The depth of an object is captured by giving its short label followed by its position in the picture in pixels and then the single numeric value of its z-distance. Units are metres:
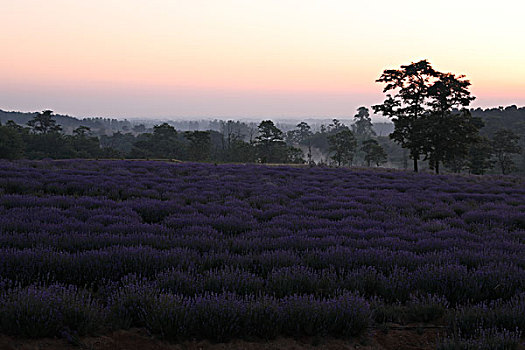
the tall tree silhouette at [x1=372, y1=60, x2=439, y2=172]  33.09
